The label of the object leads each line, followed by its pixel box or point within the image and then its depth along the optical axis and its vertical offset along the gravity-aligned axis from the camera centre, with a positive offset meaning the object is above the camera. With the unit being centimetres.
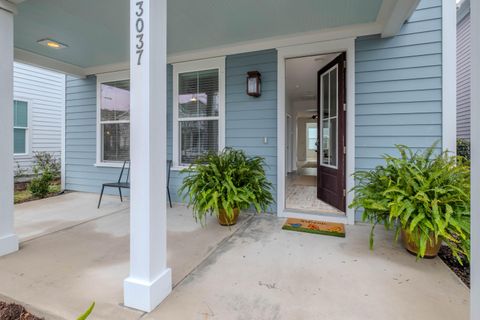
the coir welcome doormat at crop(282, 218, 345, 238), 293 -86
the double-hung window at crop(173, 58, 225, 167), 399 +83
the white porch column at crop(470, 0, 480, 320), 104 +0
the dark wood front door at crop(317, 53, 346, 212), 337 +38
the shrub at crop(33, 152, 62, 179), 630 -12
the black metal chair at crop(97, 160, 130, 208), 459 -36
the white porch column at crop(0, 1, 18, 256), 231 +25
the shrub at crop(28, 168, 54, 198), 494 -56
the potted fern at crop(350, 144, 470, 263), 203 -37
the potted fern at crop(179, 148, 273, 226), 298 -34
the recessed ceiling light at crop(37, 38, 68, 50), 366 +173
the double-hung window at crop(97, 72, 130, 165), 486 +79
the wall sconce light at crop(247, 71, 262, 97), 359 +110
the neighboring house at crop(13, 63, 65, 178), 650 +123
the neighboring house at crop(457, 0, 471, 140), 533 +199
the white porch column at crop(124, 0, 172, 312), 156 +5
